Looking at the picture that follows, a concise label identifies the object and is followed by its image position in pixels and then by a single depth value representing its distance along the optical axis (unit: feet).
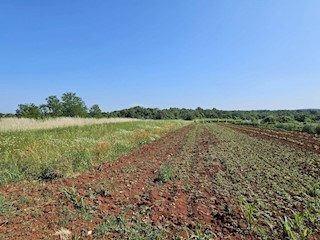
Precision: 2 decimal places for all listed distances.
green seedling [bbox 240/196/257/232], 11.07
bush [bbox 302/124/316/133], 85.83
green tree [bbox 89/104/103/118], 273.85
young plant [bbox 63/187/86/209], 12.71
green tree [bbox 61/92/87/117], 211.41
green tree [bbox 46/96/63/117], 199.21
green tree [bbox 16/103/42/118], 164.62
